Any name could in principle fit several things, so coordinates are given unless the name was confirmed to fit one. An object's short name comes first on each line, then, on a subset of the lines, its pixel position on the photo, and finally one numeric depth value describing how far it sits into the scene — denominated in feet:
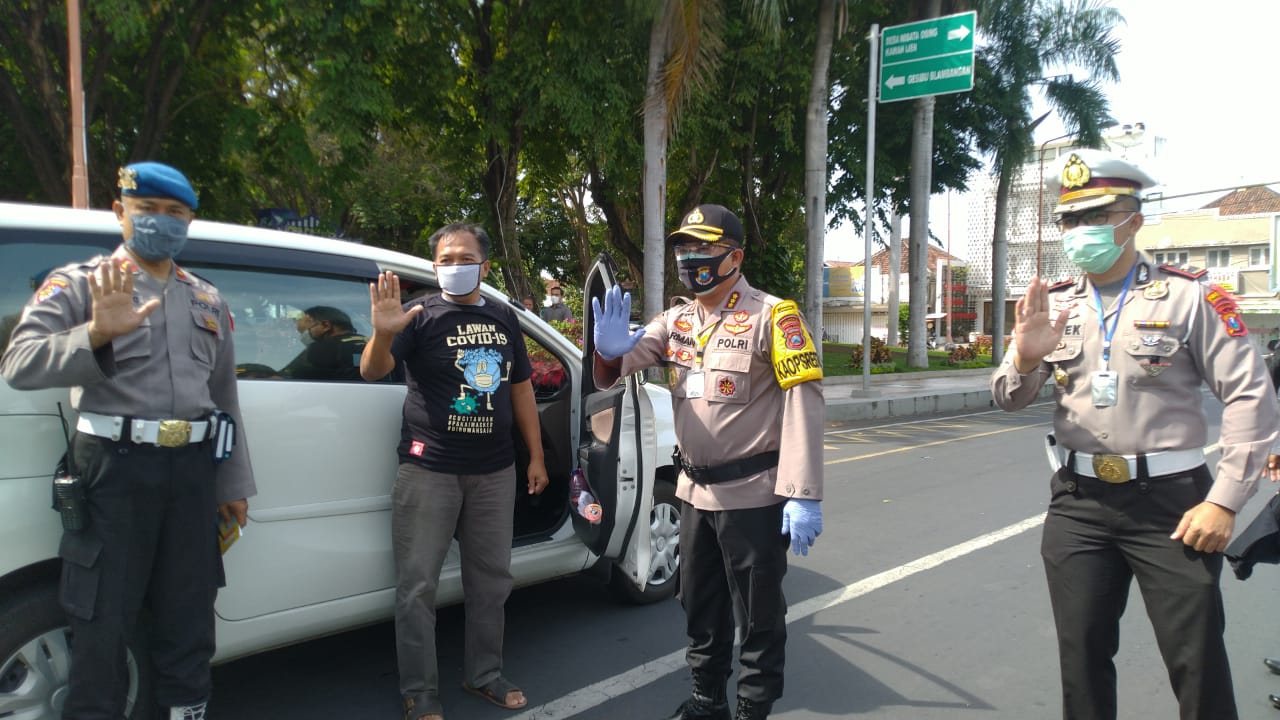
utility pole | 29.50
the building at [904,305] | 177.06
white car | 8.05
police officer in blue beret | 7.47
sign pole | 46.85
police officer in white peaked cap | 7.66
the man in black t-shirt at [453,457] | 10.26
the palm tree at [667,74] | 38.81
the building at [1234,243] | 142.10
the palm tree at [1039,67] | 70.54
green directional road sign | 43.37
